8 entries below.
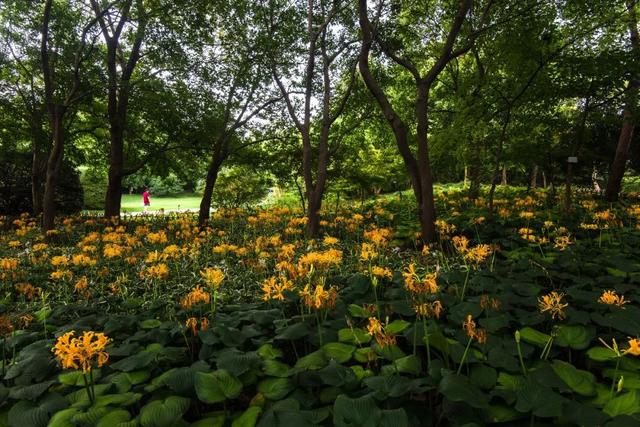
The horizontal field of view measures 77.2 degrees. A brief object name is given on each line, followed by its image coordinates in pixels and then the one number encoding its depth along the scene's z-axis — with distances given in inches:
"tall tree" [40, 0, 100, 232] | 318.3
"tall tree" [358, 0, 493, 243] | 245.3
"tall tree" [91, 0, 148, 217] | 362.3
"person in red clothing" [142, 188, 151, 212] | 681.2
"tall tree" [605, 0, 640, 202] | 356.7
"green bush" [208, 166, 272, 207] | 521.7
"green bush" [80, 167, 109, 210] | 910.8
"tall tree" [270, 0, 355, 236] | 325.1
